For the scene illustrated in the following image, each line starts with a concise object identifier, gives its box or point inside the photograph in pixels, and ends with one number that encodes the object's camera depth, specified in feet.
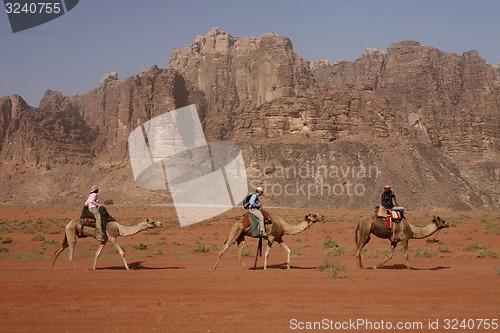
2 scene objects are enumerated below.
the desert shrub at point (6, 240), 98.22
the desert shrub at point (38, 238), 103.31
